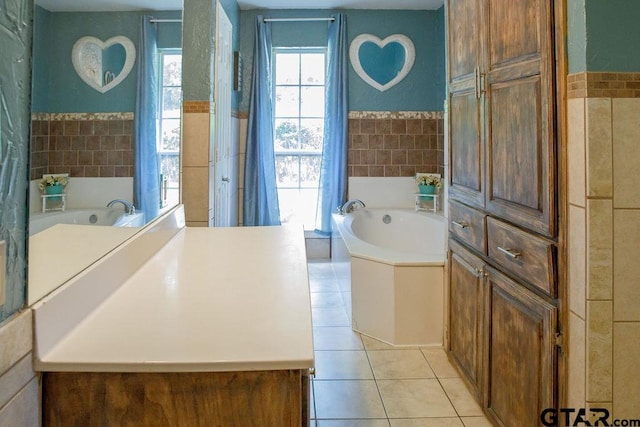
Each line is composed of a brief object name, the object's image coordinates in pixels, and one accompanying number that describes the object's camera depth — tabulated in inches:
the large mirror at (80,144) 38.4
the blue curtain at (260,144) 187.6
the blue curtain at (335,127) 188.5
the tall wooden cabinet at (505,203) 60.6
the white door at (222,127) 133.1
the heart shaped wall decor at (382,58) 192.2
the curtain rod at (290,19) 189.5
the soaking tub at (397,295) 111.0
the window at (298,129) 198.8
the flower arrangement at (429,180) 186.7
